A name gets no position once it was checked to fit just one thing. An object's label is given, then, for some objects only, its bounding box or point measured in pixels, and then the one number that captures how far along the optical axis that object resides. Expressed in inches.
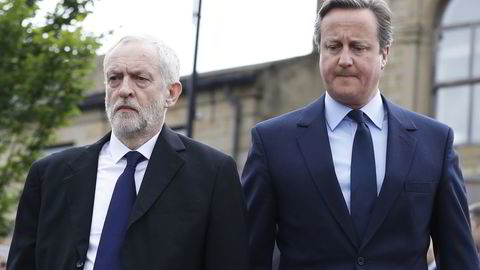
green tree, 562.6
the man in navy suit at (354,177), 243.9
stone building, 935.0
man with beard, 239.5
